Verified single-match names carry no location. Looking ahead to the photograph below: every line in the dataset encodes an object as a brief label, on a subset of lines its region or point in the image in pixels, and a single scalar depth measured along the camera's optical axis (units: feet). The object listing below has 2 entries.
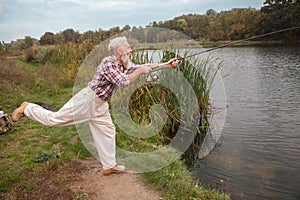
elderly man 9.47
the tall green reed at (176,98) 18.39
